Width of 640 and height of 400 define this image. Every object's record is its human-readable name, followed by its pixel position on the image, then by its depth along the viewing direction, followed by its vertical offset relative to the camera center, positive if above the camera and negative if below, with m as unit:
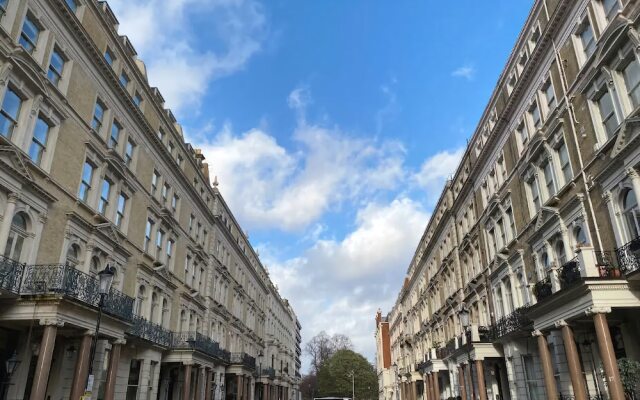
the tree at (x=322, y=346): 121.75 +12.10
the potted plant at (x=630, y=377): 12.69 +0.43
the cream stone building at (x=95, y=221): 14.98 +7.28
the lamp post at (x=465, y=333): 21.84 +3.12
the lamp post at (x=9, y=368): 13.60 +0.85
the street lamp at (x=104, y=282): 13.97 +3.21
